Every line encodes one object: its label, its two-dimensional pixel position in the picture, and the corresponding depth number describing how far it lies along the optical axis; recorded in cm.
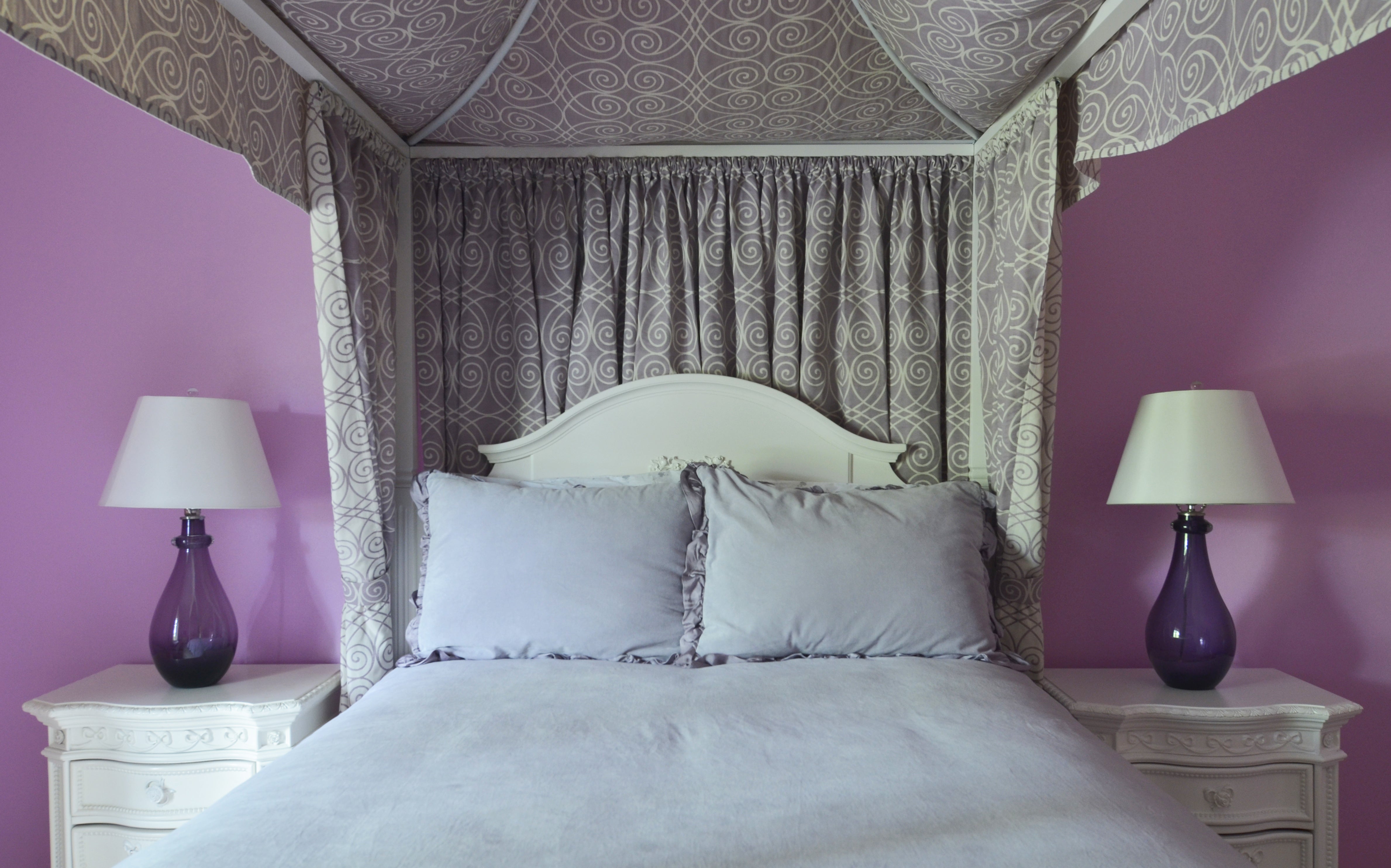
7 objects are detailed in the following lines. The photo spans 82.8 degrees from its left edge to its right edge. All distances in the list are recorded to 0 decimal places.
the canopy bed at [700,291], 116
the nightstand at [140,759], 188
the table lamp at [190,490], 194
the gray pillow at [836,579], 182
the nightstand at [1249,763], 190
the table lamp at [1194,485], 191
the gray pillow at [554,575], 184
